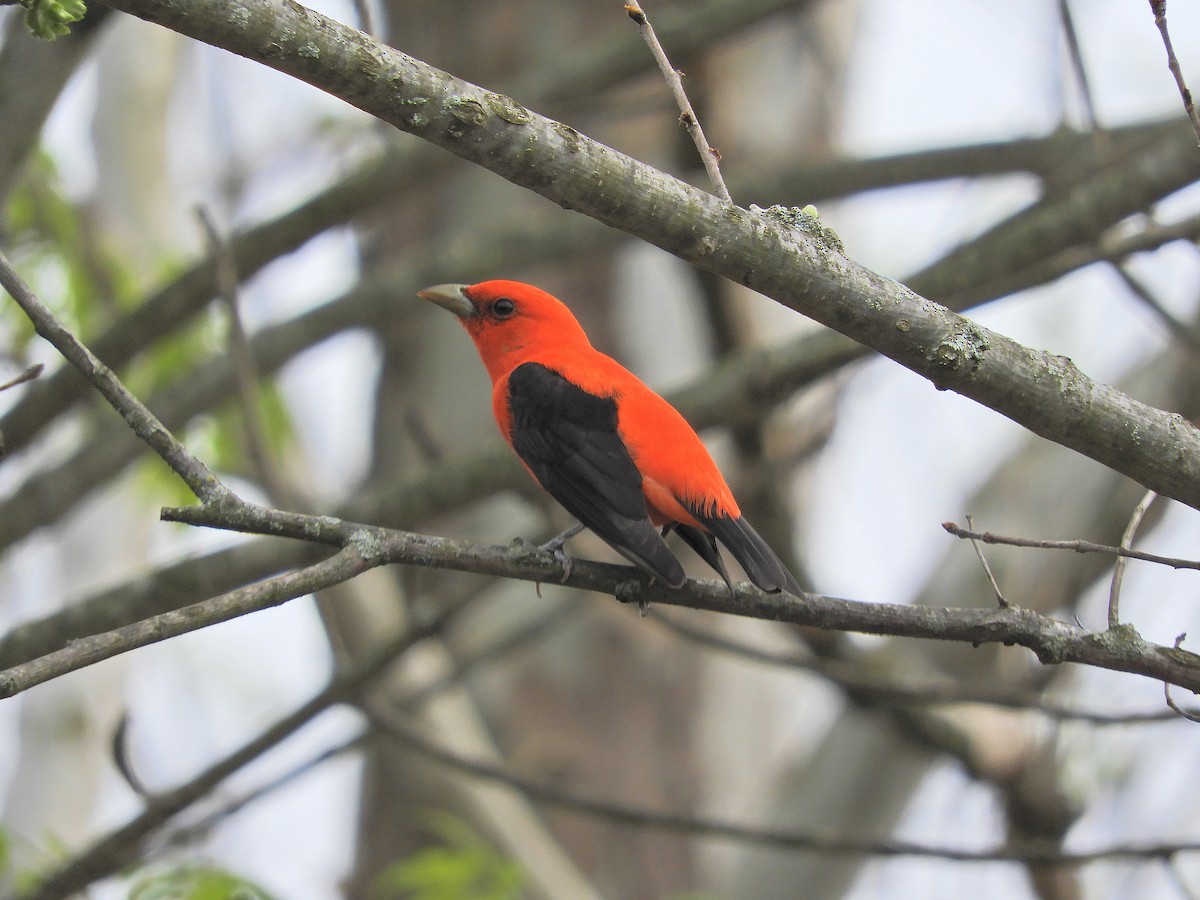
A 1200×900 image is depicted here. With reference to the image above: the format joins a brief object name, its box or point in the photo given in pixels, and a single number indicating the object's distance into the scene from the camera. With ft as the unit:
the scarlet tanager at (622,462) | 20.56
